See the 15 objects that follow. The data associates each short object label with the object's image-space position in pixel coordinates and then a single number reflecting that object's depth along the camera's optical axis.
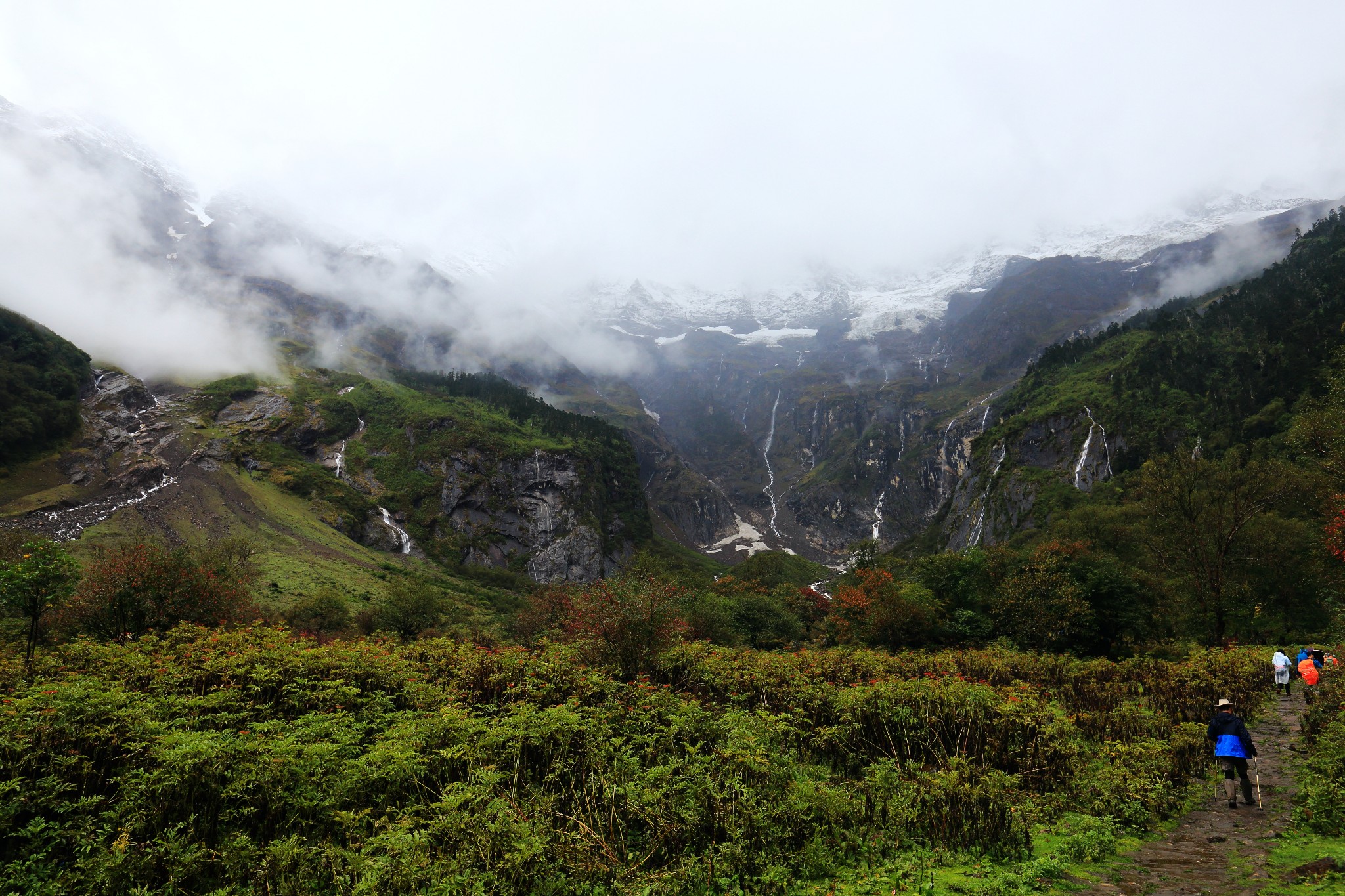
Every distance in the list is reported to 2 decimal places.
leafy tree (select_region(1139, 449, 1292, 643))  33.56
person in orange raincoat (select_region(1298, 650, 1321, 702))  18.86
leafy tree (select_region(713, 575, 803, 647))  48.31
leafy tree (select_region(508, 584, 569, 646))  43.94
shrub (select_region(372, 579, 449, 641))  54.25
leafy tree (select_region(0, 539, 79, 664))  20.27
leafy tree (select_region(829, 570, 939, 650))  39.34
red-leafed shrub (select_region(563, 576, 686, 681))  20.52
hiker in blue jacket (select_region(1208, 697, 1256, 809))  11.25
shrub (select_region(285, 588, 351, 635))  50.66
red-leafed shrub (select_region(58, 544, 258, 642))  27.05
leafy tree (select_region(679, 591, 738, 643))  38.56
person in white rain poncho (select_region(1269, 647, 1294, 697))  21.98
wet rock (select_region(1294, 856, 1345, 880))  7.26
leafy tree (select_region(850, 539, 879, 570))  59.53
